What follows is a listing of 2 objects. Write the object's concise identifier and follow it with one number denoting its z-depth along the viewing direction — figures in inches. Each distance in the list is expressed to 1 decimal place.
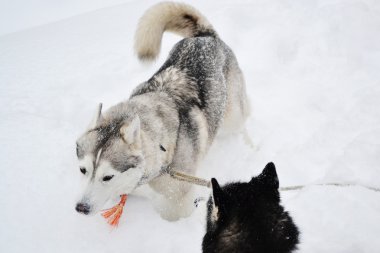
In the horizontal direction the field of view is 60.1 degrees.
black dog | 80.2
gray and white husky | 105.2
